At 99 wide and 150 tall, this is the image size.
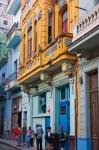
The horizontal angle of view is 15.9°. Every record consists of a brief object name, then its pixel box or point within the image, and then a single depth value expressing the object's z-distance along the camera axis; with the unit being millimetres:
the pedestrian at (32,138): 22195
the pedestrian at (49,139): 17288
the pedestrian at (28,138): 22312
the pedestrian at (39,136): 19328
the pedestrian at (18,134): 23306
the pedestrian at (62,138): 16742
